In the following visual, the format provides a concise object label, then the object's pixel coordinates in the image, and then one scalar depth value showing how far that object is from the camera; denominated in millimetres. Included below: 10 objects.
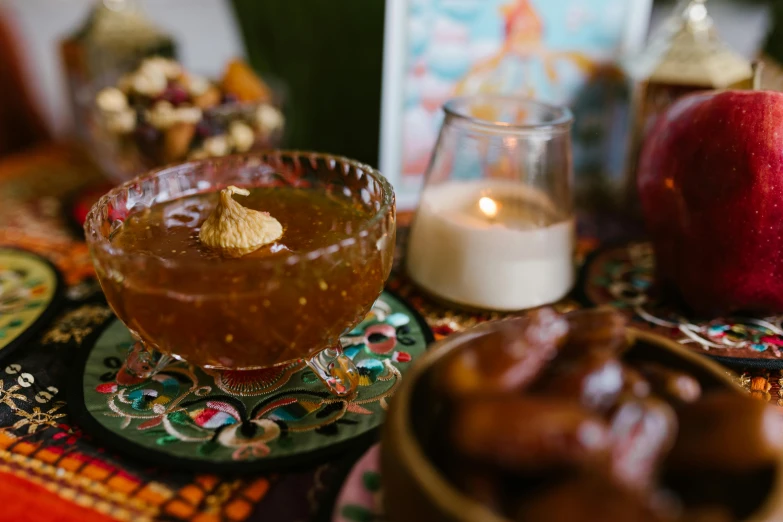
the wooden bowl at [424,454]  257
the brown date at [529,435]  267
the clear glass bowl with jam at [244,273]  402
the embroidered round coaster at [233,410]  414
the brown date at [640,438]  276
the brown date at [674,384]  331
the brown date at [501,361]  305
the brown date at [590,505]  247
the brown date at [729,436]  278
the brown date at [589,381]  310
